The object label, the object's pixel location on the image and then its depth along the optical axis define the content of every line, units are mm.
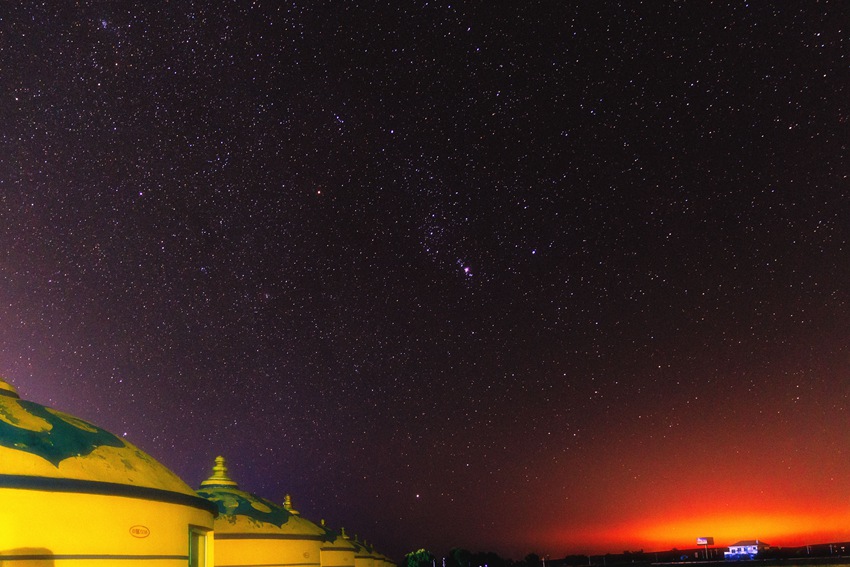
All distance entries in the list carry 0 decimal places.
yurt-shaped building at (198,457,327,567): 19359
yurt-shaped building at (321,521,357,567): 27902
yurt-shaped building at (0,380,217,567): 10492
